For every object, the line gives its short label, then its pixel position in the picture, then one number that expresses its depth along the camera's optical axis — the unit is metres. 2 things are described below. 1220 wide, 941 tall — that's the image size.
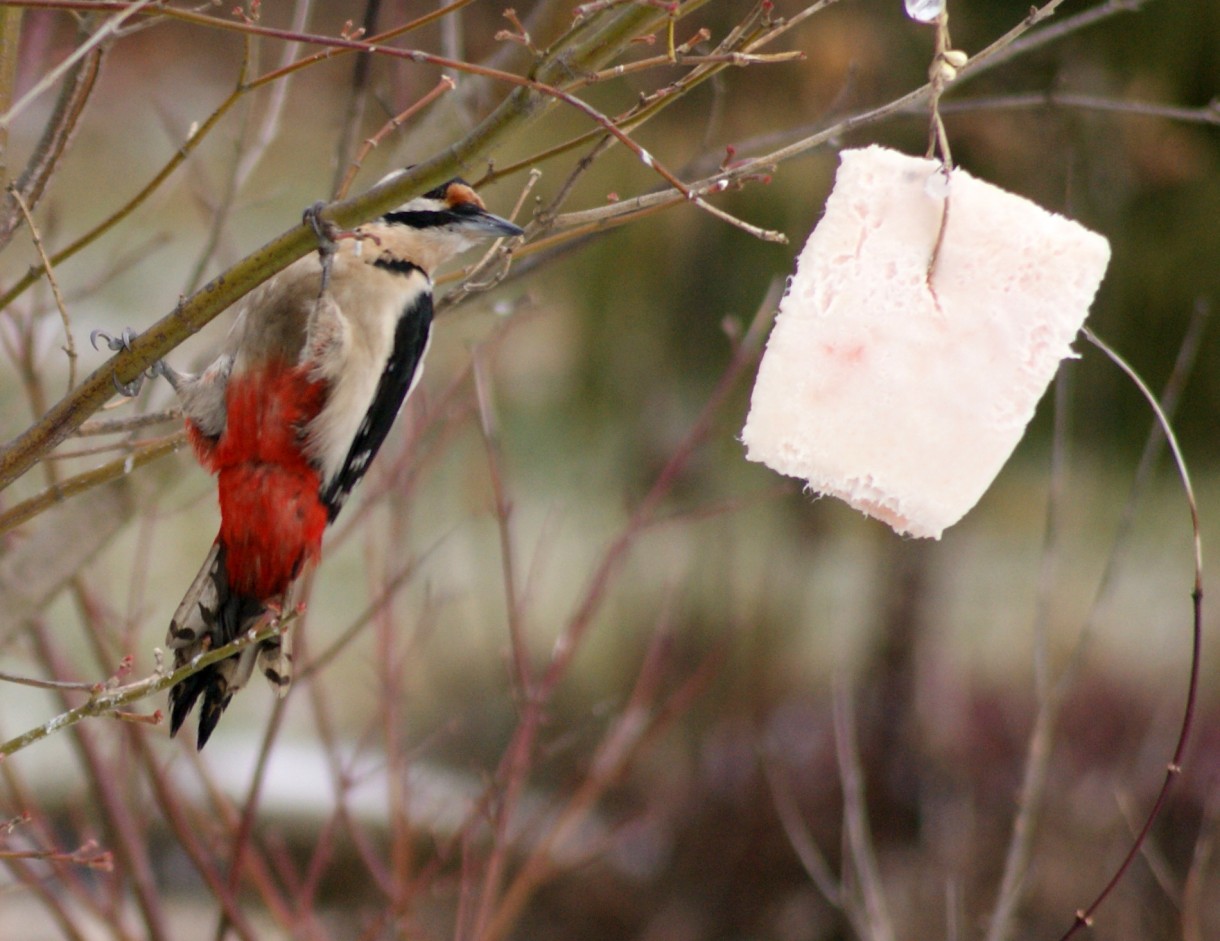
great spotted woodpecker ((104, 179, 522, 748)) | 6.07
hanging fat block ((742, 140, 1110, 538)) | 5.90
